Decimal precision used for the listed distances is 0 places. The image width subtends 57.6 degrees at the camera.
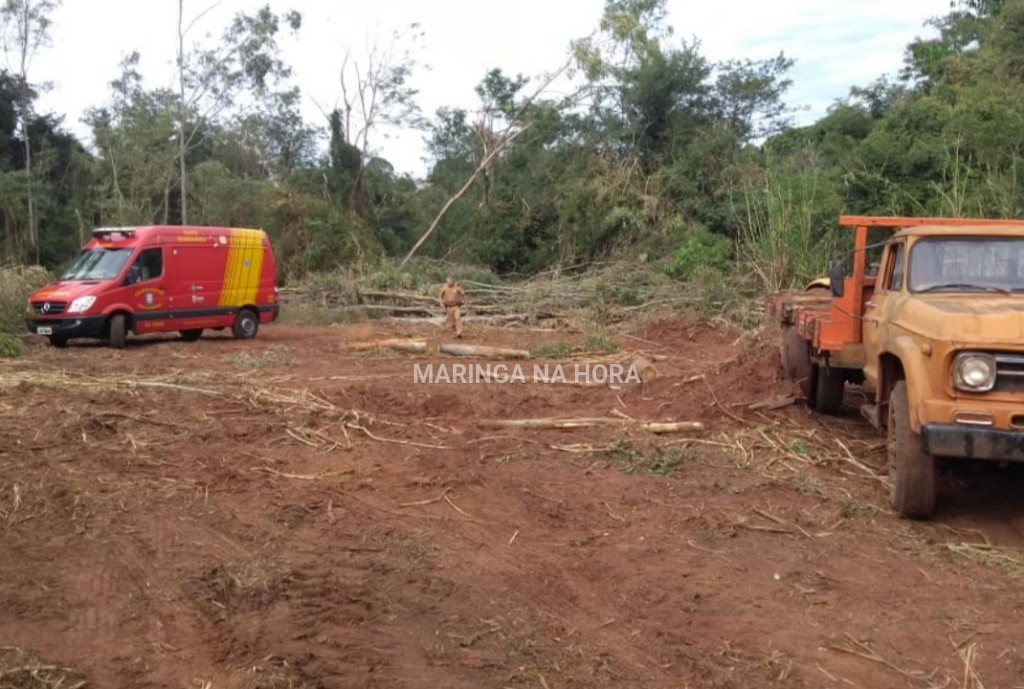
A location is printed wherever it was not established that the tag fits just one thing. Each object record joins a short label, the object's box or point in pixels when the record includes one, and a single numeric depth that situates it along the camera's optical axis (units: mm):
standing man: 17984
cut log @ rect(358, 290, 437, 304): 23980
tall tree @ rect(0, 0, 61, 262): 33562
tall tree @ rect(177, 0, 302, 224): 38531
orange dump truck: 5633
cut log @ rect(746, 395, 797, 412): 9424
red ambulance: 16234
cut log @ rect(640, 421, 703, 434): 8695
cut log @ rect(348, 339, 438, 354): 16422
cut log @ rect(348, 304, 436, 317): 23781
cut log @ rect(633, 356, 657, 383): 11778
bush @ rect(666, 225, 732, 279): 23500
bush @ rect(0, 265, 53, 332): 17844
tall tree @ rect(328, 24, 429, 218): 35312
